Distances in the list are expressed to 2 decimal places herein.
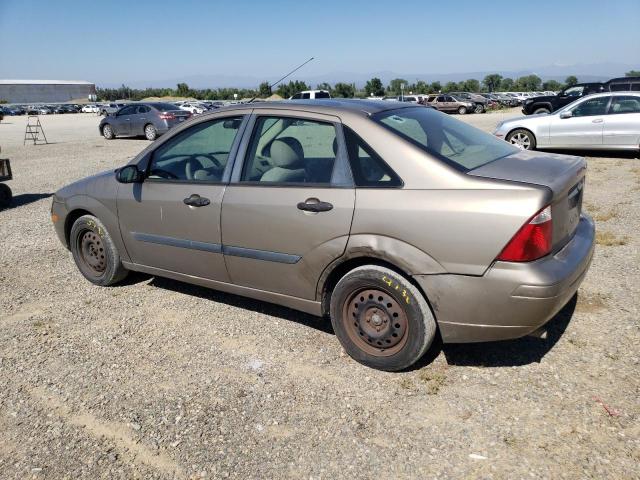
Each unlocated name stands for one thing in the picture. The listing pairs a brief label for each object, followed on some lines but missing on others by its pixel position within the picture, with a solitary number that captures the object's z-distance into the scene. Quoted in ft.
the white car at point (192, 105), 139.05
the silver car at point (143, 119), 68.39
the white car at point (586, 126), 38.19
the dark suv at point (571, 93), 55.98
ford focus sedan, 9.62
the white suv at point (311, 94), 99.04
